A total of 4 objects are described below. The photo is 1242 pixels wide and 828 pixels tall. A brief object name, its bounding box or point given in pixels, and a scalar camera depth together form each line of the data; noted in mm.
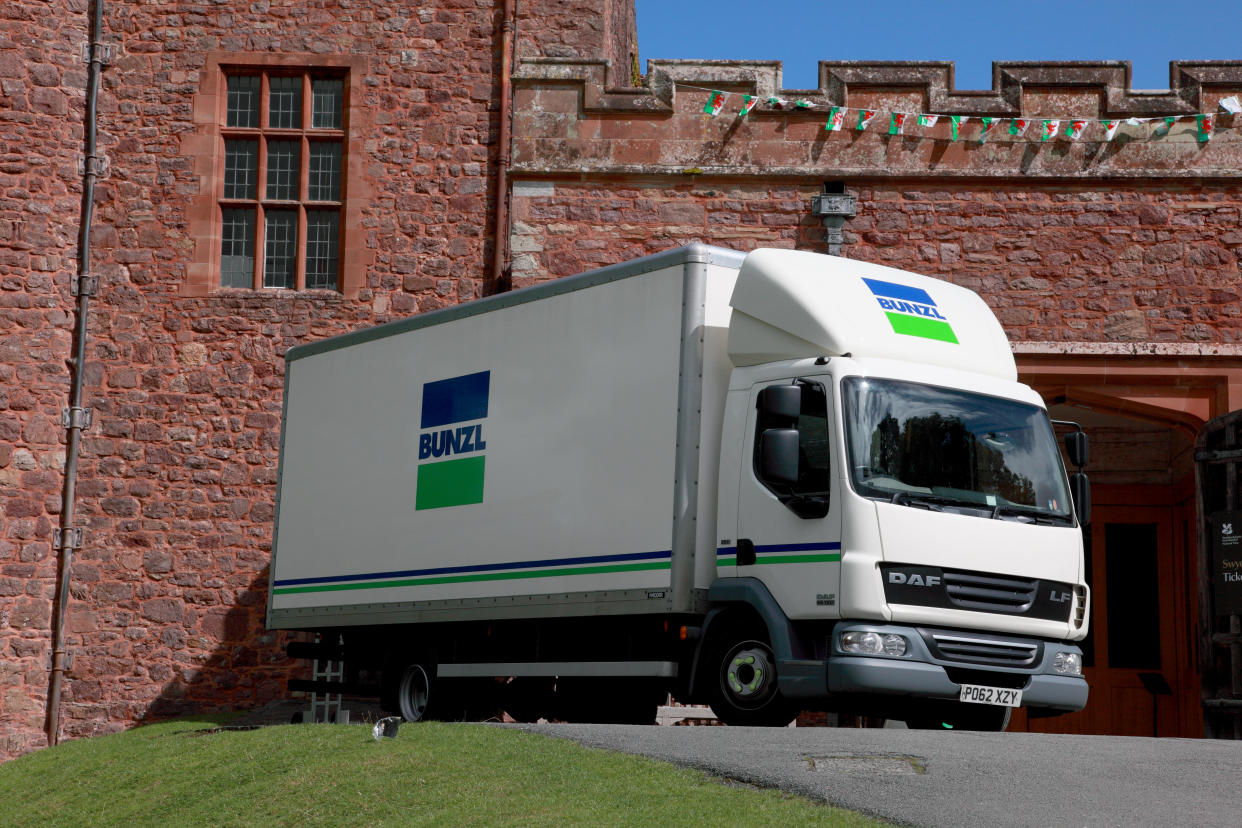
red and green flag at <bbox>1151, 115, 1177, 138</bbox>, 14750
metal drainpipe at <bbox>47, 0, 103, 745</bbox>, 16031
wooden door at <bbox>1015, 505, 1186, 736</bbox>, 17703
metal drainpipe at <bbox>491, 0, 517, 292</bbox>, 16281
